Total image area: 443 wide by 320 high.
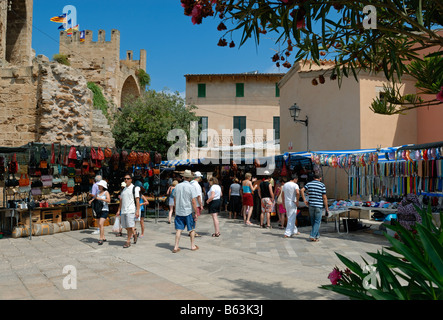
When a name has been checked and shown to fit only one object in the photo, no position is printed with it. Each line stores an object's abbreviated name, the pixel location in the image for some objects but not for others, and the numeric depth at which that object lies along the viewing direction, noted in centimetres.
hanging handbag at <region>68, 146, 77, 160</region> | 952
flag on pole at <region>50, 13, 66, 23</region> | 3062
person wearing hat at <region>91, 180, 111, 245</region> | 789
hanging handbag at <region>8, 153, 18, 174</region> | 897
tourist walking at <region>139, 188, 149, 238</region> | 884
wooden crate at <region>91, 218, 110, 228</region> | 1052
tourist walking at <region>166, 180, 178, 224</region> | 1128
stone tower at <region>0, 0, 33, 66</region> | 1825
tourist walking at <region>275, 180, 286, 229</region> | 994
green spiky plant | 223
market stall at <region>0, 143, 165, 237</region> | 896
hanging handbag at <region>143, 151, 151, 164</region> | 1189
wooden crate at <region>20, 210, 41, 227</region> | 923
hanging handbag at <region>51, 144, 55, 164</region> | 914
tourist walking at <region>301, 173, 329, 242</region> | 808
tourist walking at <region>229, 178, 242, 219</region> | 1212
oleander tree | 279
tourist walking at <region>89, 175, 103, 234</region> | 891
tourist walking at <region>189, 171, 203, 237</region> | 764
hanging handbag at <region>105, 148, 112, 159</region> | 1070
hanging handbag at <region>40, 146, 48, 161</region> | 892
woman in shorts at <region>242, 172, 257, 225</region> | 1079
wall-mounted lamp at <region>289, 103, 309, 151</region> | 1402
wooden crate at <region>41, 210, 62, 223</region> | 970
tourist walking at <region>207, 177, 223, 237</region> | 909
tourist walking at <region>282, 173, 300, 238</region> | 885
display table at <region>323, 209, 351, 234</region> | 898
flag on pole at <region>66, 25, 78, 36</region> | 3026
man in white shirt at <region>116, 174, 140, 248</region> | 732
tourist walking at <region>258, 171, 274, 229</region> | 1044
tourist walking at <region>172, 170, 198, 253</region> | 691
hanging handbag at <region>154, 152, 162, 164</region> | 1262
